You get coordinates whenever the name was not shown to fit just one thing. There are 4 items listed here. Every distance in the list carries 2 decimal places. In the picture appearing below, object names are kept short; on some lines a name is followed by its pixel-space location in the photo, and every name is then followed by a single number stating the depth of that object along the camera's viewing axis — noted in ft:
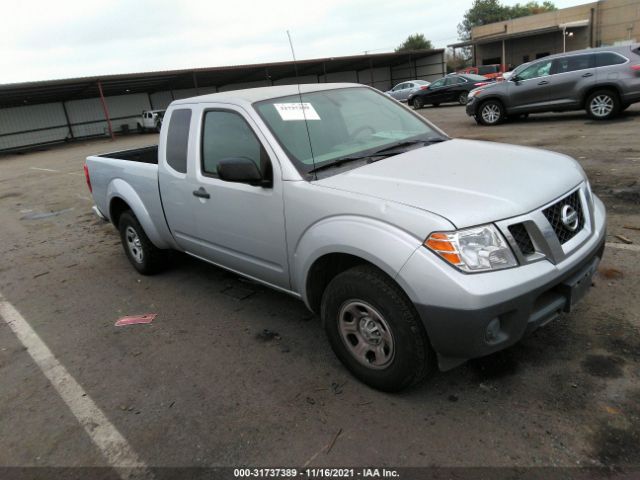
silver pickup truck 7.94
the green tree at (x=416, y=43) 281.13
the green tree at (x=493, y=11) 303.48
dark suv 36.83
